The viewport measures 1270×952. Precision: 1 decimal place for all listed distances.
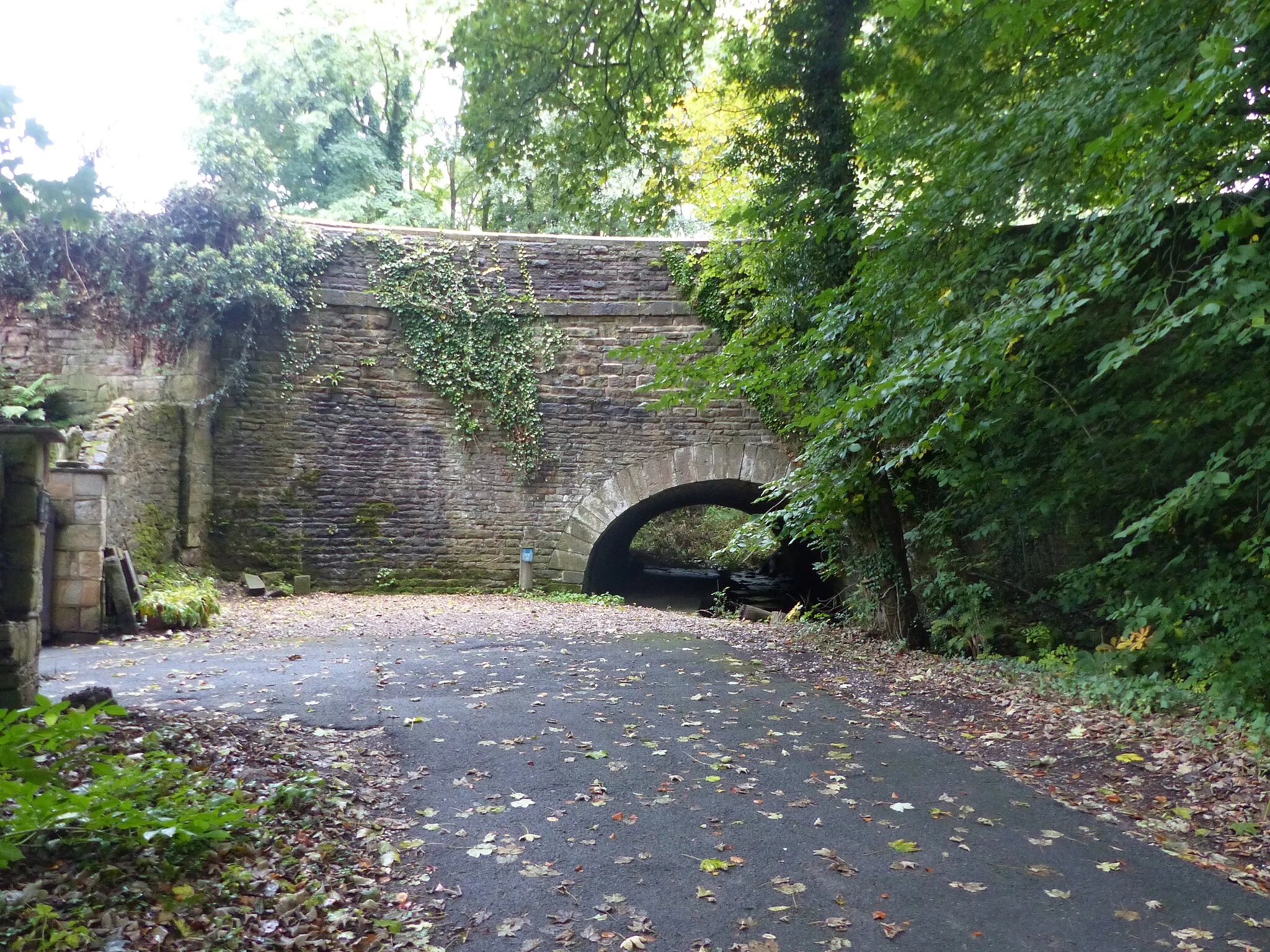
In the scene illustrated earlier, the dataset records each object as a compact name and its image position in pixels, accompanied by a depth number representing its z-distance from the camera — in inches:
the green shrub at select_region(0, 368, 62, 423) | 373.7
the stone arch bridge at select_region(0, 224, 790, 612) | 430.6
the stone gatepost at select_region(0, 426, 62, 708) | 150.8
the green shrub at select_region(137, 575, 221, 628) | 302.0
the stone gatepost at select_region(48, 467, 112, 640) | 279.0
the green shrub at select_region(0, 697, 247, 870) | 88.7
